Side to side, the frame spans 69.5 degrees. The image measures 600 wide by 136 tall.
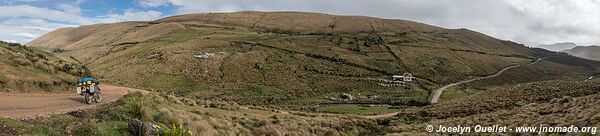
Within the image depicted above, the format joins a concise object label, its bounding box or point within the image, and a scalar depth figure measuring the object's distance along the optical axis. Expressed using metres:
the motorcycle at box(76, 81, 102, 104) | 21.28
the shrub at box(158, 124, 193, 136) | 12.45
